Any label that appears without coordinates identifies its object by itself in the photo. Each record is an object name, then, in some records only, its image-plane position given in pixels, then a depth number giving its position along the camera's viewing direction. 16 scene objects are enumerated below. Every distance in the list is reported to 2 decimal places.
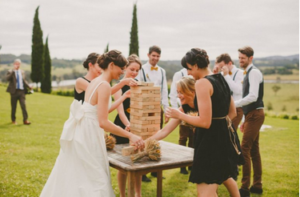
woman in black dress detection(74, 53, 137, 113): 4.27
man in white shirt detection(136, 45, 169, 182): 6.45
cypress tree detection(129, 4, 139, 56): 28.19
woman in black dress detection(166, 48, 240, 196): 3.06
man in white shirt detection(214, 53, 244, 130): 6.15
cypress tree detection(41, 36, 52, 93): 31.38
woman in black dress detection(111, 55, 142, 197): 4.47
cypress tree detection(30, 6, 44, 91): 30.05
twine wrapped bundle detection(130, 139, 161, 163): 3.32
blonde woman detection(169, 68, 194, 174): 6.62
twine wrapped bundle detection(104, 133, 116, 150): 3.84
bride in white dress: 3.32
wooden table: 3.14
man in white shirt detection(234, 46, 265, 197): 5.14
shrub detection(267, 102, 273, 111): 26.44
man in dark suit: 11.99
